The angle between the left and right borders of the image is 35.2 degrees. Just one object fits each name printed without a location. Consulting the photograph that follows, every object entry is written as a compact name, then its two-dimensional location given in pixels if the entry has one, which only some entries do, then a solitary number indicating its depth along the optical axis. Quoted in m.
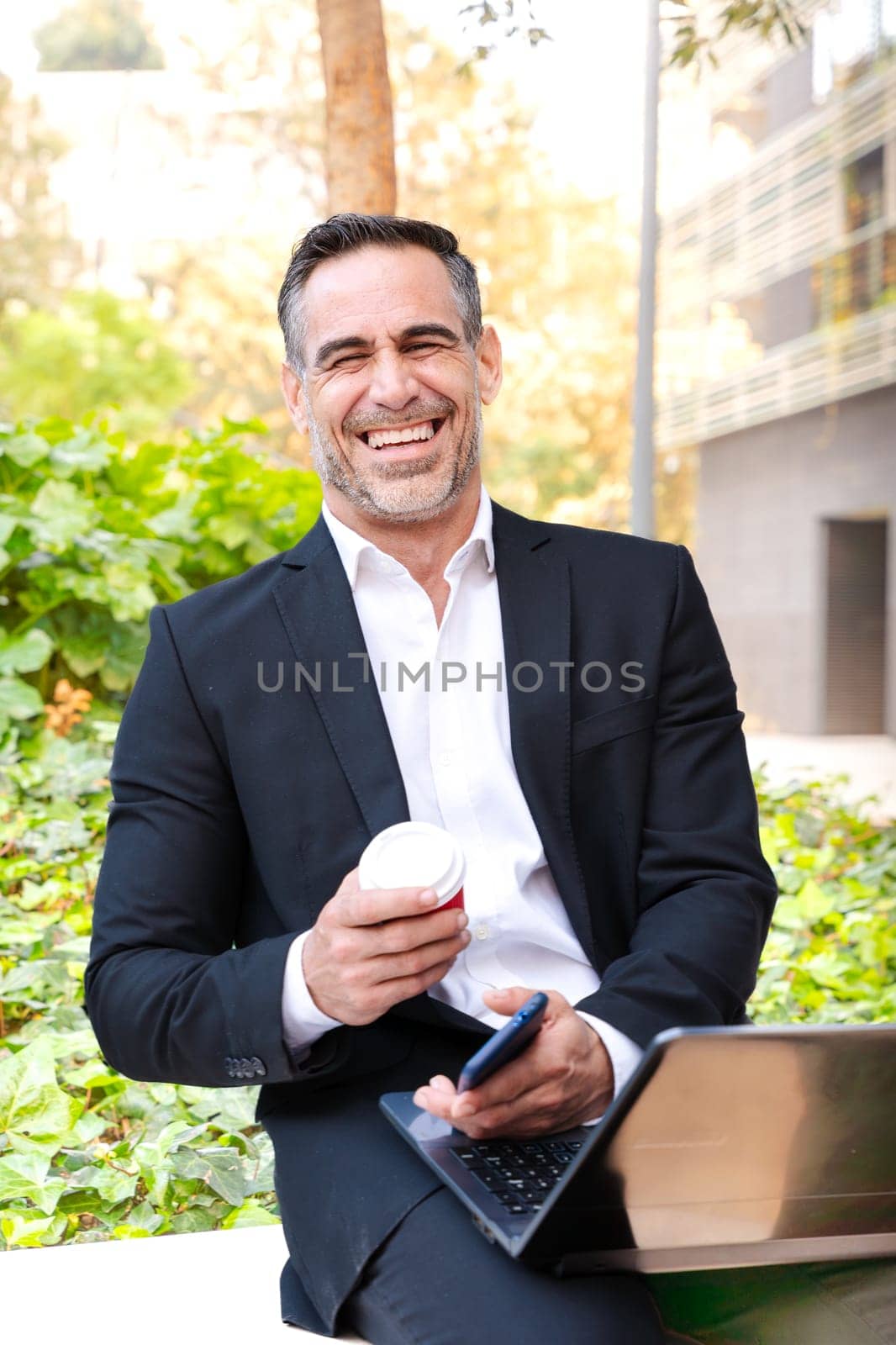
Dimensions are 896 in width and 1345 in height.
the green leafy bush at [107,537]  5.01
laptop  1.26
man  1.63
